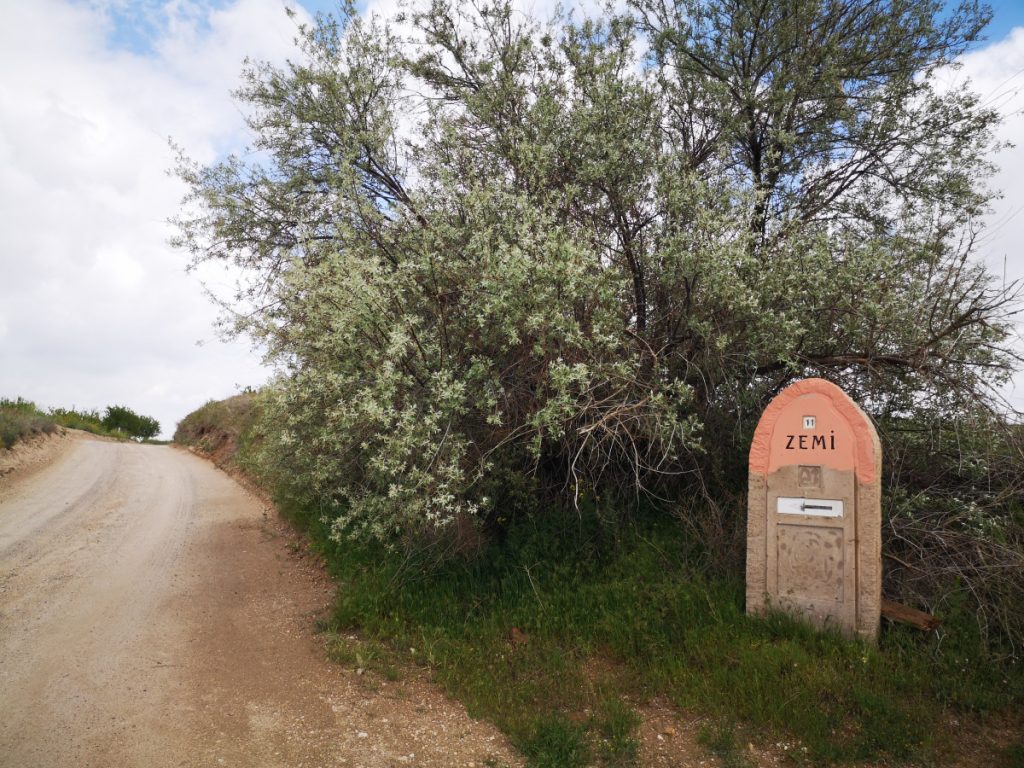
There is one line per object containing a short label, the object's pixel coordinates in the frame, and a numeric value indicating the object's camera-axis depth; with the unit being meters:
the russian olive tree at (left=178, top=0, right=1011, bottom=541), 6.78
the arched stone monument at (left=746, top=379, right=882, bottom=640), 5.71
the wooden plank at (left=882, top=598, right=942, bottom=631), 5.56
